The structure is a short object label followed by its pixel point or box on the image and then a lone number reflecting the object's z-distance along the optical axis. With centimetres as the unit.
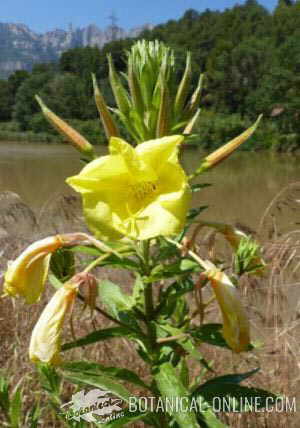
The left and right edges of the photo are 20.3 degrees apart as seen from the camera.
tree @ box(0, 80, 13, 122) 3825
